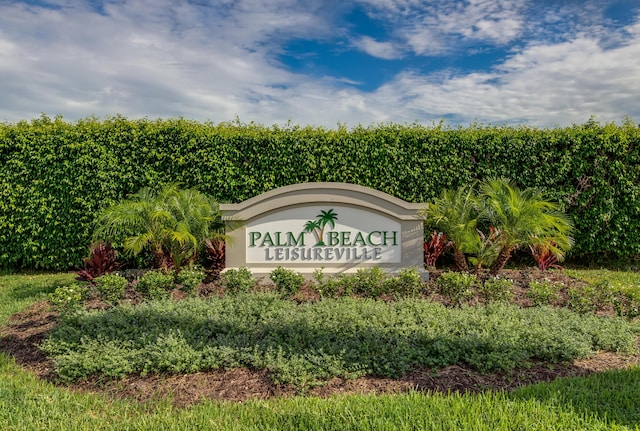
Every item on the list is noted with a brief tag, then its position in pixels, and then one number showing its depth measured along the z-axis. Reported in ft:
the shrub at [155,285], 20.28
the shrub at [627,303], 18.49
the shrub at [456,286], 19.74
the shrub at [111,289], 19.83
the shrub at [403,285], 20.49
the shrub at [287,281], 20.83
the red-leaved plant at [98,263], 23.57
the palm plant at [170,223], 22.30
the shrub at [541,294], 19.30
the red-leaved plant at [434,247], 26.13
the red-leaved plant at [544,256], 26.66
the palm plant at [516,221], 21.91
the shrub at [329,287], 20.49
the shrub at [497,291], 19.65
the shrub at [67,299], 18.29
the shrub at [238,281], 21.13
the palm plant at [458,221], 23.09
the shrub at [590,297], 18.48
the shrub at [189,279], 21.02
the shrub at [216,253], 25.11
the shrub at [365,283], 20.47
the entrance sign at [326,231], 23.80
